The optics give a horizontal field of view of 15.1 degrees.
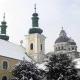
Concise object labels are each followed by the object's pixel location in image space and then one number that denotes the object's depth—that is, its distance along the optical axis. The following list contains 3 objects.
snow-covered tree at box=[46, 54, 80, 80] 39.22
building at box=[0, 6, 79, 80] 43.88
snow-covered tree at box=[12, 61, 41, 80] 40.13
